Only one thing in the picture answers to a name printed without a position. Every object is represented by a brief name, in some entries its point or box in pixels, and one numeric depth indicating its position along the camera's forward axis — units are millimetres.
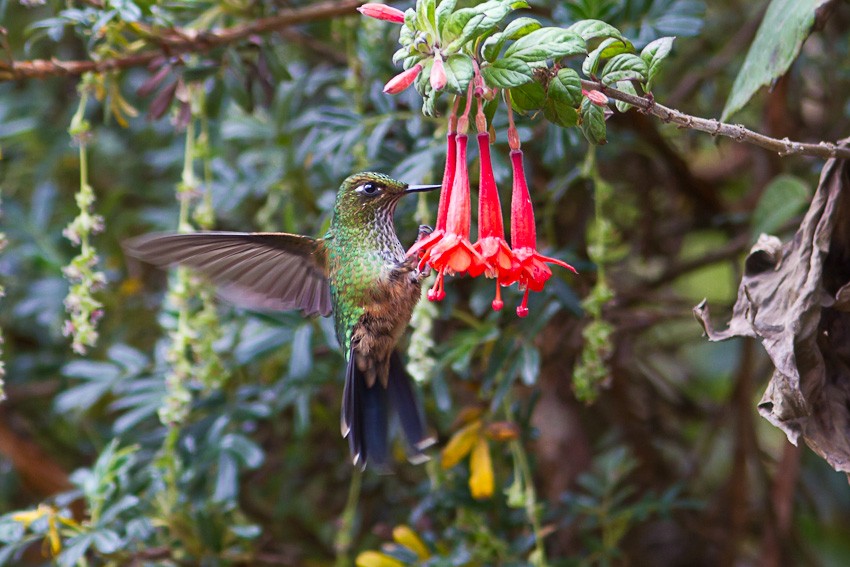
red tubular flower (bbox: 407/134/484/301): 2519
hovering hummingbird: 2598
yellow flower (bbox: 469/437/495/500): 2643
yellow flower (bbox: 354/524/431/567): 2648
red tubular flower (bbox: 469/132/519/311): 2519
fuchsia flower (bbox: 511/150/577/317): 2524
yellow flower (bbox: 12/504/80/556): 2633
